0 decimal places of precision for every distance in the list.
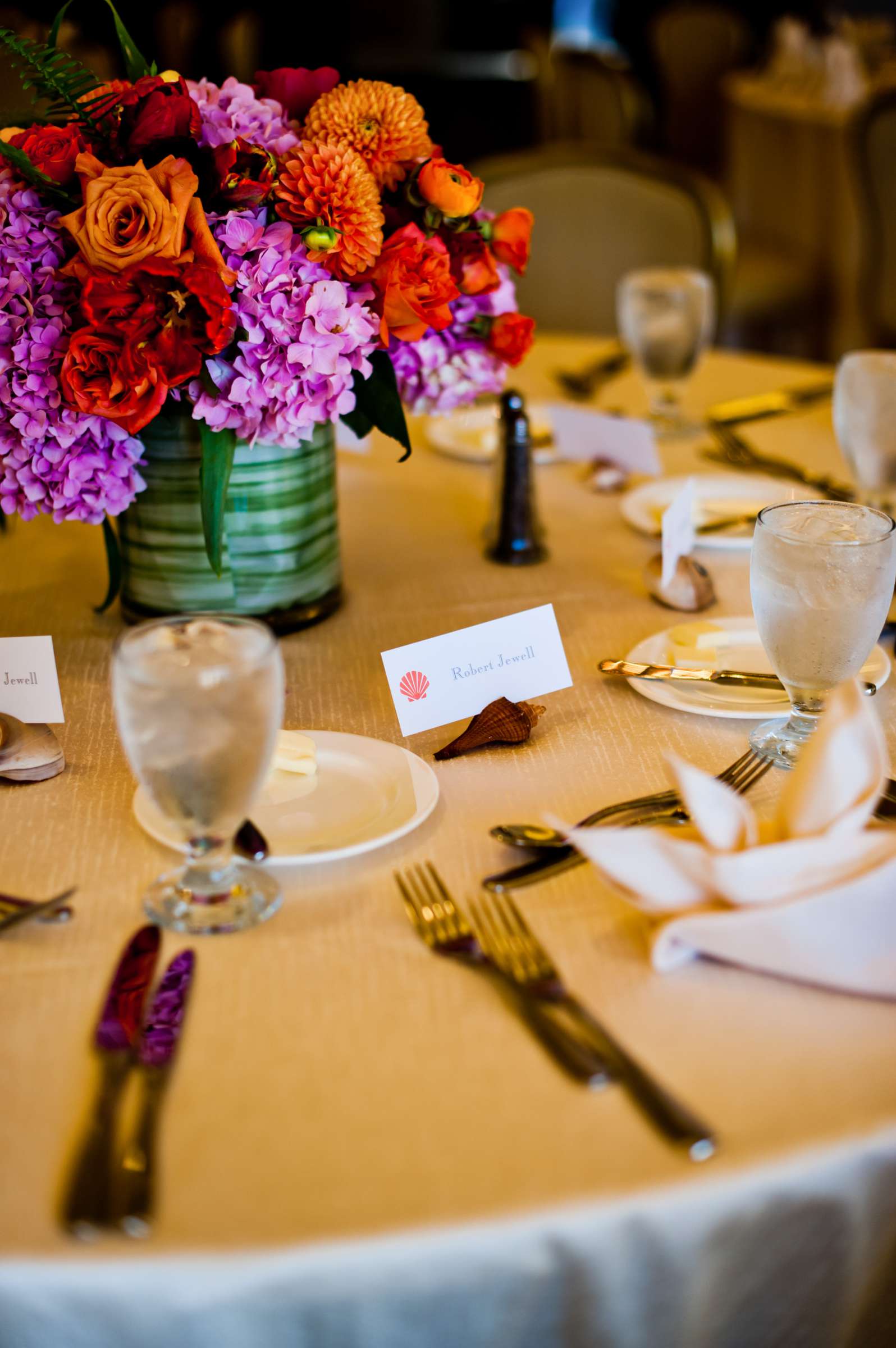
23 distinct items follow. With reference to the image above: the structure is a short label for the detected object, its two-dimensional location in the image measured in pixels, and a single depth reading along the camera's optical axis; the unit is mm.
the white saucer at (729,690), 949
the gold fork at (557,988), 553
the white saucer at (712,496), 1352
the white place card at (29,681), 906
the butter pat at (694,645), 1021
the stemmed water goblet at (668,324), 1582
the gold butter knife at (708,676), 977
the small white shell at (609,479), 1450
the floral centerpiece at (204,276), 854
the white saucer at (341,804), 765
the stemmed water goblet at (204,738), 646
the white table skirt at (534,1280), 500
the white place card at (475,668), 888
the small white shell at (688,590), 1138
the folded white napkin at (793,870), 643
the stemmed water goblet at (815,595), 831
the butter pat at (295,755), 844
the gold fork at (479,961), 598
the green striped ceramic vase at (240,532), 1005
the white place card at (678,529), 1099
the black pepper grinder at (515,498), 1241
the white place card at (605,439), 1407
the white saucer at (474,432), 1548
